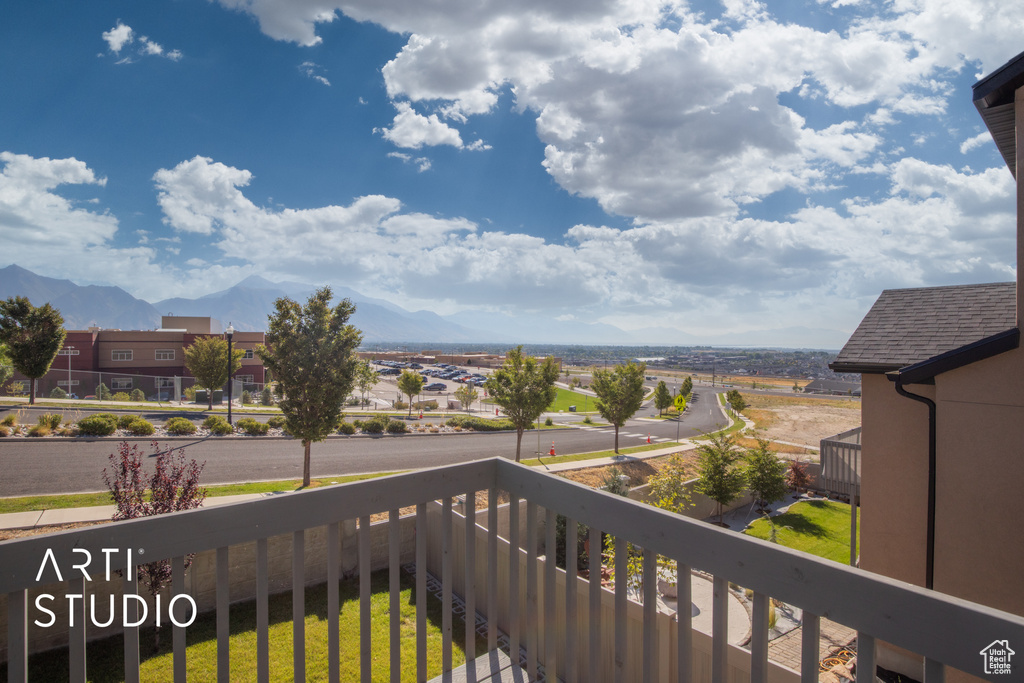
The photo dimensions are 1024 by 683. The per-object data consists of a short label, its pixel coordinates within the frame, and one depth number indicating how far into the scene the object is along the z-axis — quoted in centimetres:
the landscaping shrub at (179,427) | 1840
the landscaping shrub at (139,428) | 1748
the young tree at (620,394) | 2281
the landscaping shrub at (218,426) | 1962
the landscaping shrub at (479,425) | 2912
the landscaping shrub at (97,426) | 1634
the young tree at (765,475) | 1292
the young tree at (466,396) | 4234
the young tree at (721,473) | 1248
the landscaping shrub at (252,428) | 2045
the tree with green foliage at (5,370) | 2539
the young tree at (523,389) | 1897
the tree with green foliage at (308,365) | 1408
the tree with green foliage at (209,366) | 3103
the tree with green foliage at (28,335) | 2033
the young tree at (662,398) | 4638
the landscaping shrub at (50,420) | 1623
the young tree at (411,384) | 3675
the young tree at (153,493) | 615
